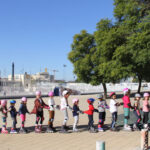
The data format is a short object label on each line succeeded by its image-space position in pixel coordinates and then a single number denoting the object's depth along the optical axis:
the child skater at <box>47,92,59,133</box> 8.52
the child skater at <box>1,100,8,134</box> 8.30
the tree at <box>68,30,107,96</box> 27.14
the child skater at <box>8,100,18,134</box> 8.23
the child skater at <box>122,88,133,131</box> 8.72
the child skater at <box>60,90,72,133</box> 8.48
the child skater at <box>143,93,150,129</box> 8.70
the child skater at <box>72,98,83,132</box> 8.52
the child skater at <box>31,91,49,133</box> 8.40
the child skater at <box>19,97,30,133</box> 8.30
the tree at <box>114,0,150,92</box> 16.50
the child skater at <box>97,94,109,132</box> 8.73
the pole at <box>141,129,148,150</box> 5.86
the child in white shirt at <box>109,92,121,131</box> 8.74
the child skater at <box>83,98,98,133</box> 8.57
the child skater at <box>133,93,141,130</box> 8.89
